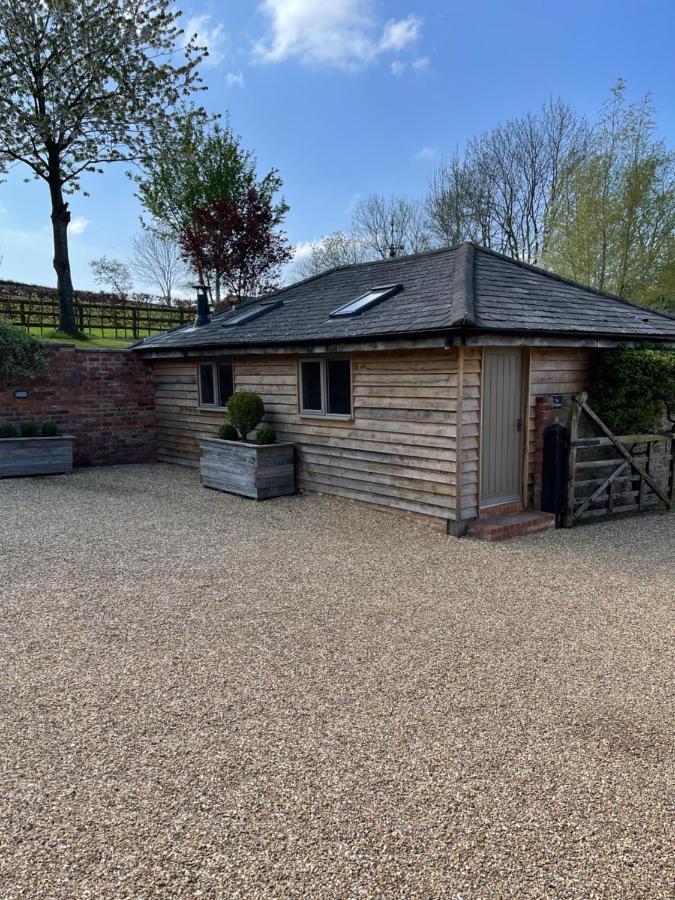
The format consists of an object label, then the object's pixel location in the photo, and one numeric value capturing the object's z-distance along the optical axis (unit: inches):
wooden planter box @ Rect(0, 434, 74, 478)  427.5
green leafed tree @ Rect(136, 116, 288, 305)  1019.3
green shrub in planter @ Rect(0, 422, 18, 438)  436.1
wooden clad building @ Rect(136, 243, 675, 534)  284.4
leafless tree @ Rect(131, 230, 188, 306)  1402.6
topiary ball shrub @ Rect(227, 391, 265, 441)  383.6
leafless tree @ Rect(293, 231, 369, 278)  1365.7
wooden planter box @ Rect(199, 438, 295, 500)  365.7
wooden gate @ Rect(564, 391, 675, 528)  300.0
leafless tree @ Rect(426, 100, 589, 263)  1067.3
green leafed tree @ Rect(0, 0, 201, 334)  661.9
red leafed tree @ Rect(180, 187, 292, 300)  961.5
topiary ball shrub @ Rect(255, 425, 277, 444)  376.5
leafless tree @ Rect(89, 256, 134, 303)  1291.8
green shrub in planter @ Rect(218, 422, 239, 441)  402.9
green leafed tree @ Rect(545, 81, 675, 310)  742.5
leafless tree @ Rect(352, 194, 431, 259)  1275.8
